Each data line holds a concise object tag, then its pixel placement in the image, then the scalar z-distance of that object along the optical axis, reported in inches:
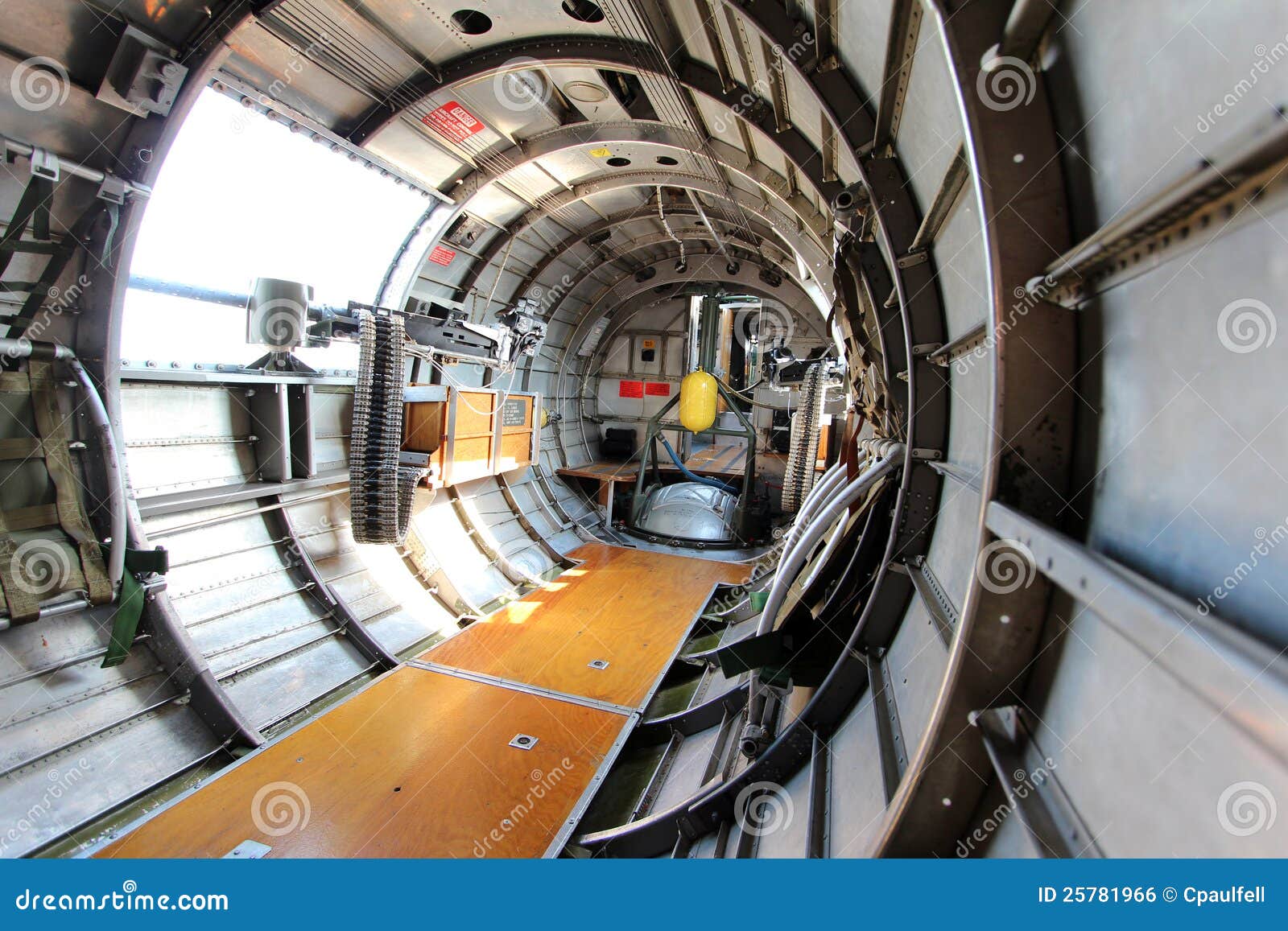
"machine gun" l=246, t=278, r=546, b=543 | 220.2
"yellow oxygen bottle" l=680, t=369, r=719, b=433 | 402.3
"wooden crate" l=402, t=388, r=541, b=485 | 236.8
